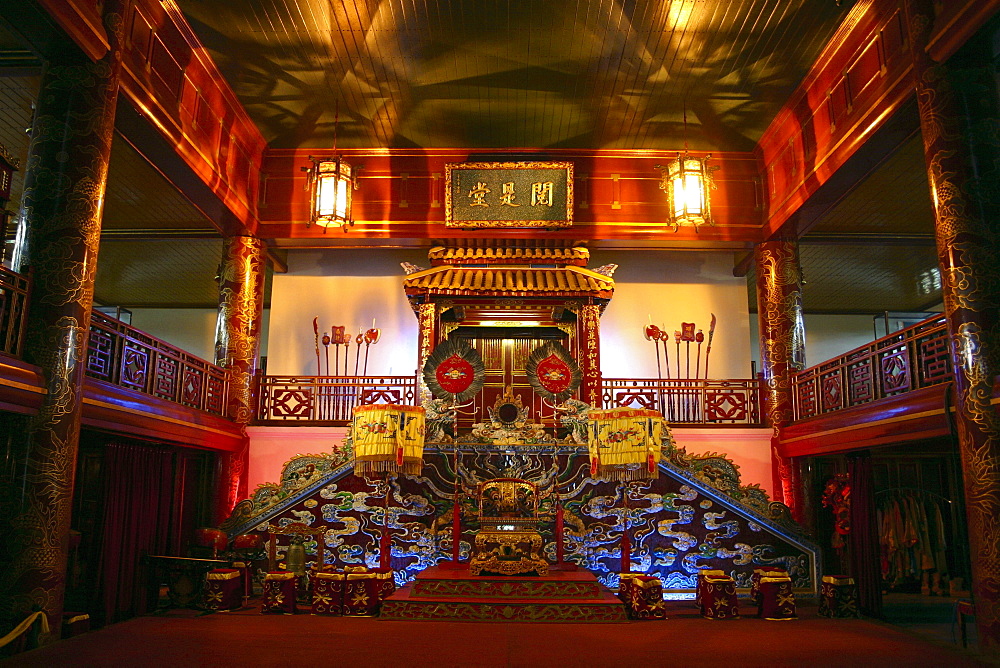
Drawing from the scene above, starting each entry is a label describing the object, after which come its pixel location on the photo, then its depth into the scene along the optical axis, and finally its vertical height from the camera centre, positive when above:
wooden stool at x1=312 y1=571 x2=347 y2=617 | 6.90 -0.89
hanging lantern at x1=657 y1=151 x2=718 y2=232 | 8.36 +3.25
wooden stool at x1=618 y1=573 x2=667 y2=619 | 6.70 -0.88
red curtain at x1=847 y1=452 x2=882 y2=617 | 7.45 -0.42
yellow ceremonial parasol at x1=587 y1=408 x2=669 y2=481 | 7.31 +0.47
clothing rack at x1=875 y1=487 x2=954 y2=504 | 9.42 +0.06
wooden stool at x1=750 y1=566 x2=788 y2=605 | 7.08 -0.71
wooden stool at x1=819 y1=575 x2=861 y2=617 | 7.20 -0.94
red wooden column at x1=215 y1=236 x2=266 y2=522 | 9.38 +1.93
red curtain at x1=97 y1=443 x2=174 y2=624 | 6.69 -0.29
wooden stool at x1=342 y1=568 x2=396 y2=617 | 6.84 -0.88
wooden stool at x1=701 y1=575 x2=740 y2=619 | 6.91 -0.92
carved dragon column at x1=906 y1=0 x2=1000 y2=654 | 5.18 +1.78
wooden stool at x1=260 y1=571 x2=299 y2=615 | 7.05 -0.92
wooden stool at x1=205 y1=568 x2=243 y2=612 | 7.04 -0.88
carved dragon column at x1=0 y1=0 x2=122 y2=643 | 5.16 +1.44
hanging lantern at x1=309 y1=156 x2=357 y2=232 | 8.43 +3.22
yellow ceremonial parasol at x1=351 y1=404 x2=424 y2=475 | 7.23 +0.52
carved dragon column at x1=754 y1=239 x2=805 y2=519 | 9.55 +2.01
